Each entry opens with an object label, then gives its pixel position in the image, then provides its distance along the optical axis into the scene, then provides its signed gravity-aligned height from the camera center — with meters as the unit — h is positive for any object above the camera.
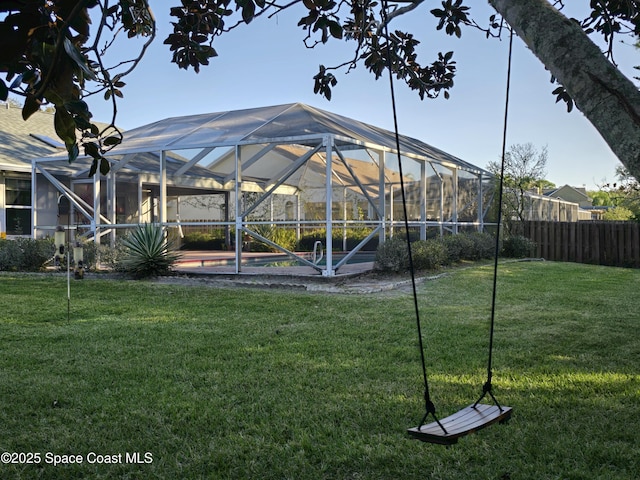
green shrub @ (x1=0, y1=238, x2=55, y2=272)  12.41 -0.46
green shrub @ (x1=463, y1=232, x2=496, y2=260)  15.02 -0.36
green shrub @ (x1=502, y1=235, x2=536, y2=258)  17.36 -0.42
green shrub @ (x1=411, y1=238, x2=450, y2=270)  11.88 -0.44
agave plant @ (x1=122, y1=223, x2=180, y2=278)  11.21 -0.41
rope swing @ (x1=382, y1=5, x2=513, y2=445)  2.54 -0.89
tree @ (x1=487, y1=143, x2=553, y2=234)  20.95 +2.36
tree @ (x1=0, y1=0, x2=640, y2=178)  1.94 +0.63
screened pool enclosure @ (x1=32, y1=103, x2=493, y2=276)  11.61 +1.33
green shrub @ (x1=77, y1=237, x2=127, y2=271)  12.16 -0.46
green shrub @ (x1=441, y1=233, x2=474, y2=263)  13.73 -0.31
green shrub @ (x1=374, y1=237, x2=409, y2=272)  11.16 -0.46
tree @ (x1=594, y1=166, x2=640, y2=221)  17.69 +1.30
